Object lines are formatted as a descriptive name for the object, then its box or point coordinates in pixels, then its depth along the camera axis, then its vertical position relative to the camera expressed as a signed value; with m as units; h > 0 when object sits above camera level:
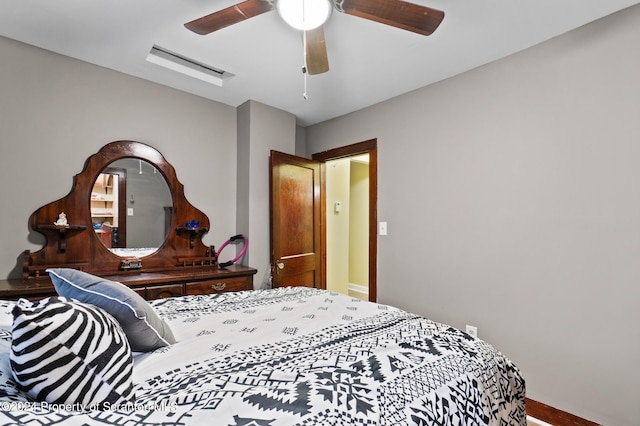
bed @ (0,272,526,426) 0.74 -0.47
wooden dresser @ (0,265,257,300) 1.96 -0.44
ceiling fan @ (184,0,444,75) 1.53 +1.05
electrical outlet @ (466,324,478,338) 2.49 -0.85
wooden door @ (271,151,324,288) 3.30 +0.01
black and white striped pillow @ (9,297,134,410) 0.69 -0.31
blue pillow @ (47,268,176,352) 1.09 -0.28
